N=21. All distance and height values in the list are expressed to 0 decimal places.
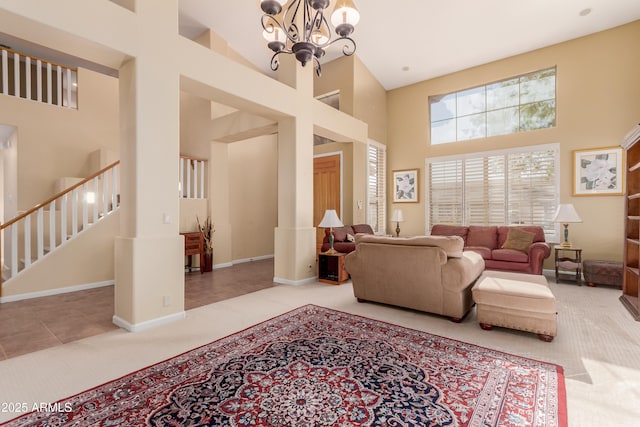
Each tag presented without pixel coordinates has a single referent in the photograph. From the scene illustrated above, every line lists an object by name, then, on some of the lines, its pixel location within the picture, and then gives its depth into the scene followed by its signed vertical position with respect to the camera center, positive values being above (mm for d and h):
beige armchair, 3281 -690
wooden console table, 5891 -611
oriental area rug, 1743 -1168
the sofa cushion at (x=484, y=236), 6035 -487
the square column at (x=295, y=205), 5082 +135
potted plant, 6207 -587
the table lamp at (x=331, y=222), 5215 -158
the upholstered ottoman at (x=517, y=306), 2795 -890
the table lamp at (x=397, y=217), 7114 -106
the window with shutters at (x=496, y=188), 5914 +515
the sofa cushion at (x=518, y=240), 5529 -502
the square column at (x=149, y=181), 3092 +341
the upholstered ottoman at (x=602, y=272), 4777 -958
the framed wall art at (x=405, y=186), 7414 +658
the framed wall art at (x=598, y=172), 5277 +715
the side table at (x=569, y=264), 5078 -860
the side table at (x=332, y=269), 5203 -982
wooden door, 7035 +612
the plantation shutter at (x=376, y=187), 7133 +633
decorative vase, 6191 -985
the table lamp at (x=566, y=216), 5109 -65
